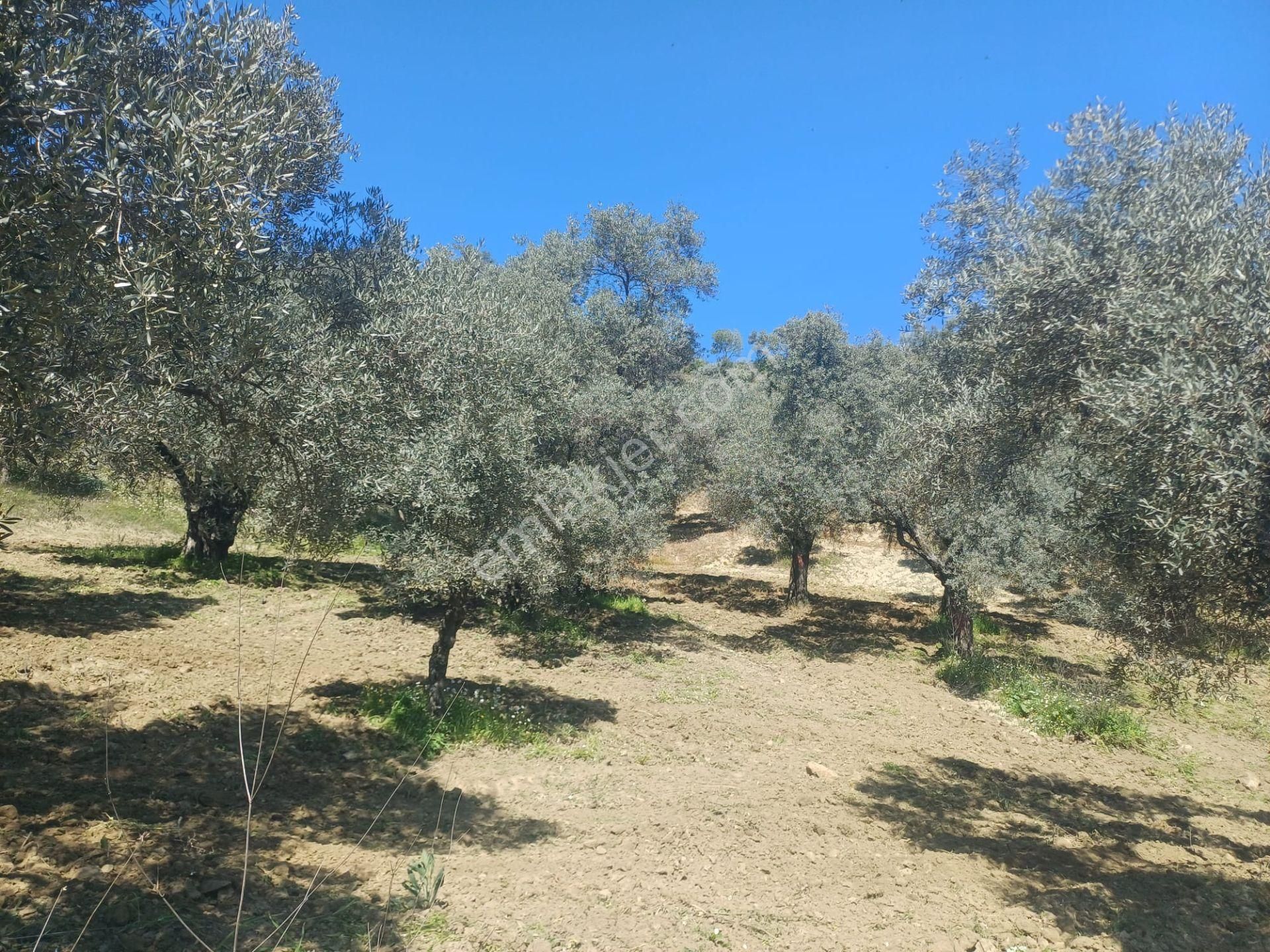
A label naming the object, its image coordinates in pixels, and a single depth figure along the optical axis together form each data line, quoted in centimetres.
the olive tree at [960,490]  1279
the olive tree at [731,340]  6512
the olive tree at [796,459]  1836
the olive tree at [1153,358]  634
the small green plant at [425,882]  600
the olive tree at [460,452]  945
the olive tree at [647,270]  2345
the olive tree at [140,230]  509
